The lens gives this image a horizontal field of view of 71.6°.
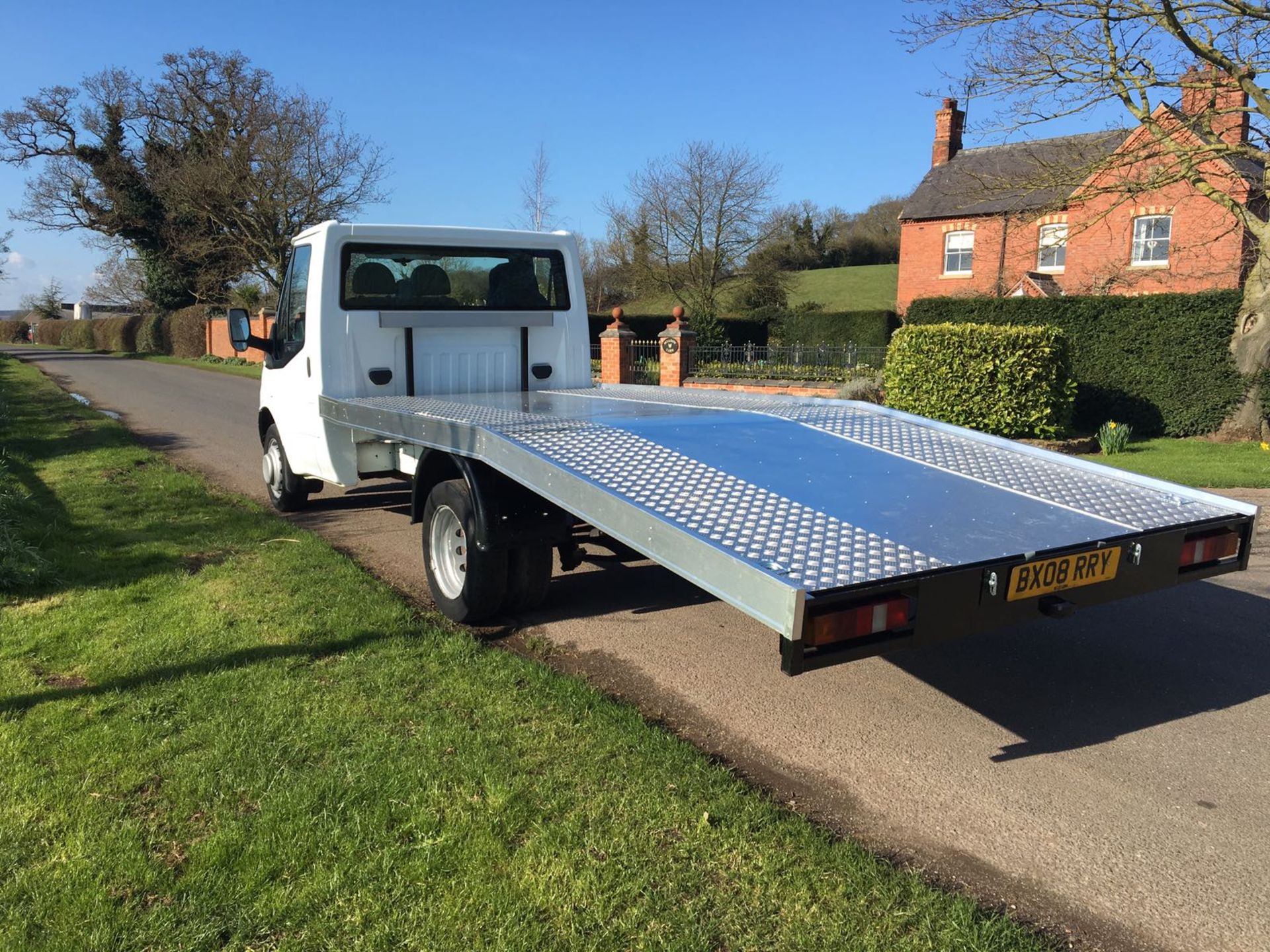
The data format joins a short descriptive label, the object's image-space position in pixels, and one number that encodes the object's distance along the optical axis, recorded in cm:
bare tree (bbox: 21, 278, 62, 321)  8731
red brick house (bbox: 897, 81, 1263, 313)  1373
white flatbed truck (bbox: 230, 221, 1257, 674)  291
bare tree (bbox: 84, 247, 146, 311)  4553
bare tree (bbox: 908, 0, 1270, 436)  1252
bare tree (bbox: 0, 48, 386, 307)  3052
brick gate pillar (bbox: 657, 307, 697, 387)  1962
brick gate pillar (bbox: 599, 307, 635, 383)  2019
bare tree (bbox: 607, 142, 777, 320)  3866
